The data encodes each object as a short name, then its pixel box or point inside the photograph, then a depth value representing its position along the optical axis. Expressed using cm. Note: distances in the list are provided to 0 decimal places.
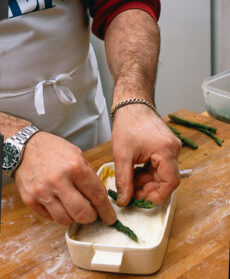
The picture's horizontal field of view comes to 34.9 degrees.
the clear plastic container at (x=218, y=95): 143
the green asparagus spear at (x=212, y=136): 138
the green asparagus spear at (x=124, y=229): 89
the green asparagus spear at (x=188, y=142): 137
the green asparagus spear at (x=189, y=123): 145
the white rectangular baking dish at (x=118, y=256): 82
